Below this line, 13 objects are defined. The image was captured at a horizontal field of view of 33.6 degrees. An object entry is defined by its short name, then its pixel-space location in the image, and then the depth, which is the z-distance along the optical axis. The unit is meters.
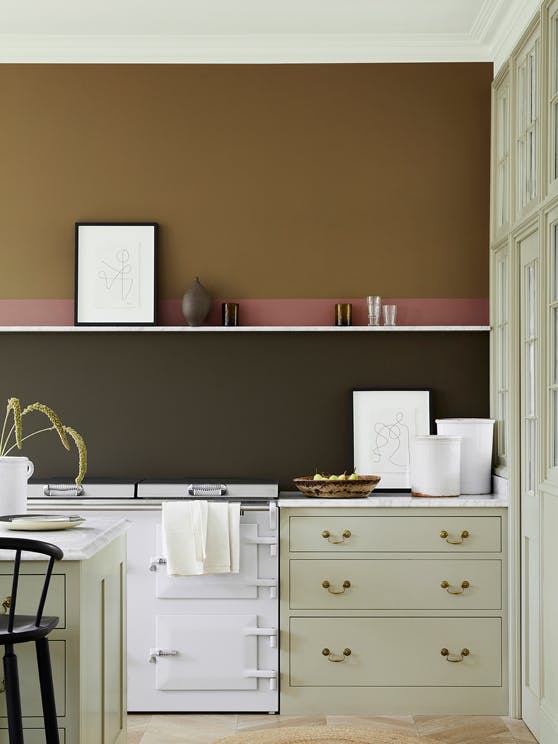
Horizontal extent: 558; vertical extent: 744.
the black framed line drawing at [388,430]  4.88
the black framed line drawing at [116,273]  4.90
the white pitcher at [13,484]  3.08
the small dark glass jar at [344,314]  4.86
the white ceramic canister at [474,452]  4.63
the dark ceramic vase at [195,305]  4.80
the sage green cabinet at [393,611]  4.30
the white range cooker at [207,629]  4.32
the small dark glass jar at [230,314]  4.86
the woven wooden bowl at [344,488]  4.46
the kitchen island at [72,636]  2.64
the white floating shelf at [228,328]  4.81
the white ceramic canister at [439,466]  4.50
